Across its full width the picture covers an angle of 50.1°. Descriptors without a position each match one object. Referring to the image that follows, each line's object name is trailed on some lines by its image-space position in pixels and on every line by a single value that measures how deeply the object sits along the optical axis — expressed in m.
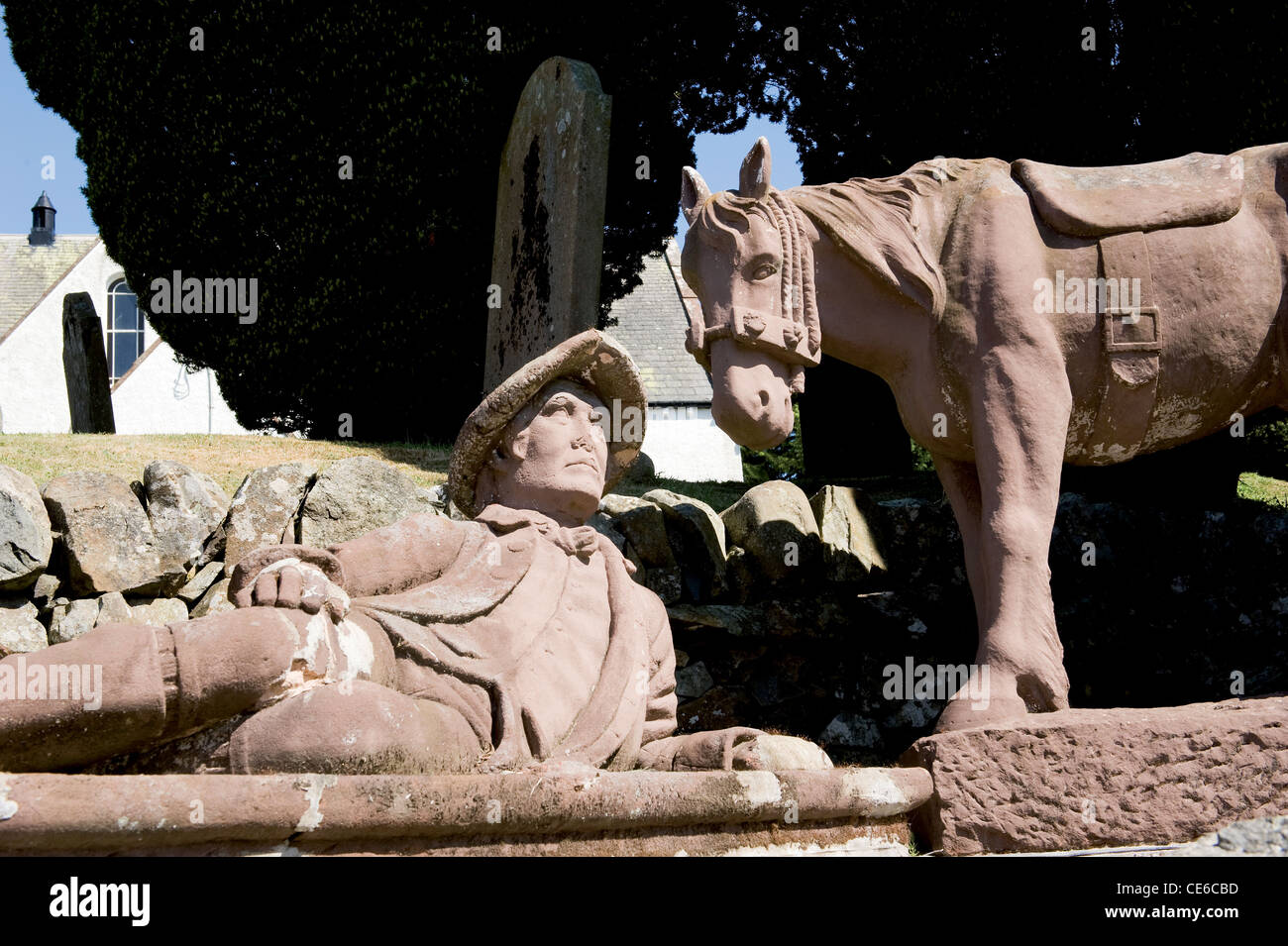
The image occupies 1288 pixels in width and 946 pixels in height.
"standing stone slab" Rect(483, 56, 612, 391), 8.68
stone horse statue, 4.36
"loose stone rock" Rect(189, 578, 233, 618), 5.46
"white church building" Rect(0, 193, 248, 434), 21.38
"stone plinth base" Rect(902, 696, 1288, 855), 3.83
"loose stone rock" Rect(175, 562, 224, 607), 5.56
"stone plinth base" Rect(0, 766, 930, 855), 2.76
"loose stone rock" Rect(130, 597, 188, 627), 5.38
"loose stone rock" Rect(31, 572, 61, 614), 5.27
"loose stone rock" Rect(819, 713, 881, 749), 5.62
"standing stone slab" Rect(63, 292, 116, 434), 10.41
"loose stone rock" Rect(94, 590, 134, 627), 5.30
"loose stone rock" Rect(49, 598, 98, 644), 5.20
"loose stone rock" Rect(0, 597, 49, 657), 5.07
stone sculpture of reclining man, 3.14
